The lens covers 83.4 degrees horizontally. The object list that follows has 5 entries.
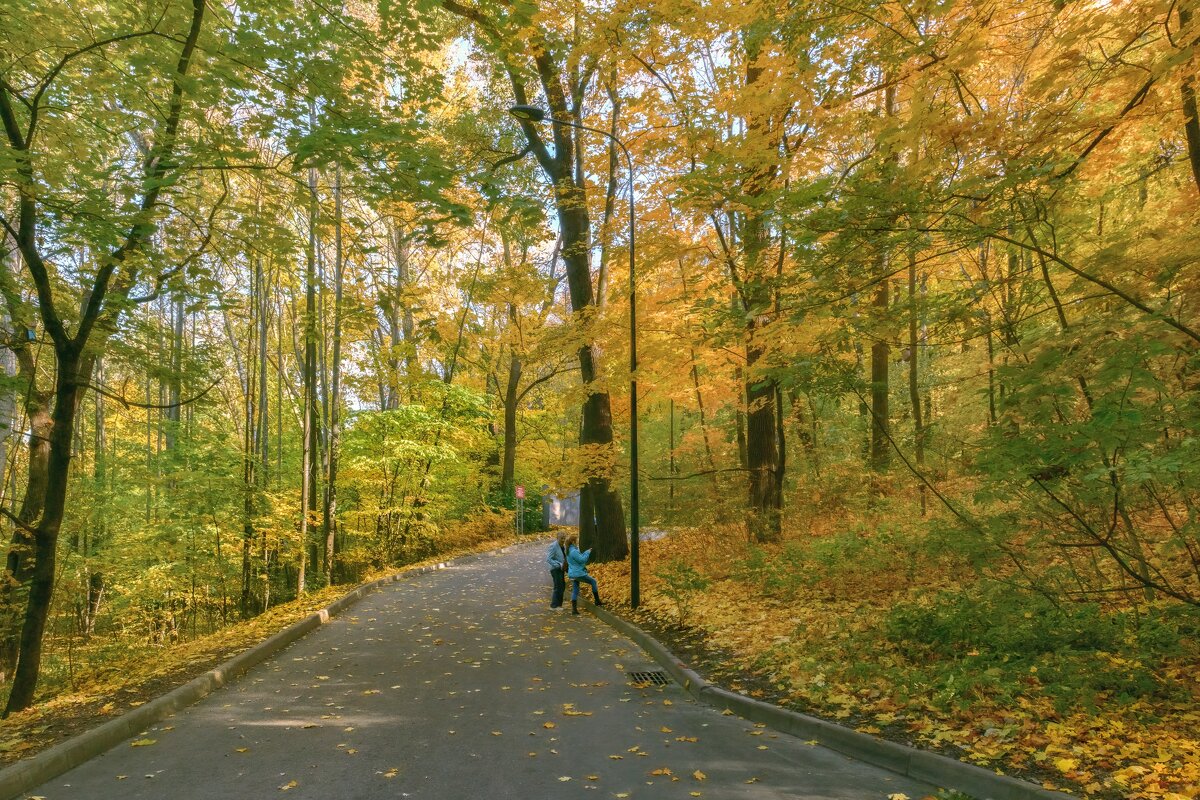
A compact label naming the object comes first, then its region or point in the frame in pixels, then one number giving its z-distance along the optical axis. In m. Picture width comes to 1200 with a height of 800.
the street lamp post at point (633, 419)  11.88
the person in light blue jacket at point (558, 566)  13.51
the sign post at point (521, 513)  31.46
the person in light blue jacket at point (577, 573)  12.99
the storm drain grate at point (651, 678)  7.79
